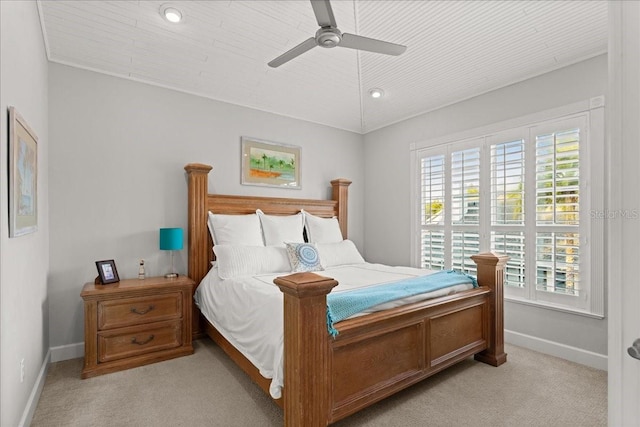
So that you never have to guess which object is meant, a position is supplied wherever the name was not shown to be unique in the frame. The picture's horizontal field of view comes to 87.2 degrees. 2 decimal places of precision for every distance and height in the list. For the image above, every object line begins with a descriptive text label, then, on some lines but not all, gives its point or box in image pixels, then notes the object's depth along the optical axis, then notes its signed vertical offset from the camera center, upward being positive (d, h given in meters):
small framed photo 3.02 -0.55
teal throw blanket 2.02 -0.57
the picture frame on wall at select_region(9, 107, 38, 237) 1.70 +0.20
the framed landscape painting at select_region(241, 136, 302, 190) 4.13 +0.61
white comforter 2.06 -0.71
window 2.96 +0.05
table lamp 3.29 -0.27
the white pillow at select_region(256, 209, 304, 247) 3.82 -0.20
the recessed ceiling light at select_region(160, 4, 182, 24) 2.36 +1.43
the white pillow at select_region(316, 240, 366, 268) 3.85 -0.50
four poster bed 1.78 -0.87
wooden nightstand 2.72 -0.96
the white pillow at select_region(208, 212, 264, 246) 3.54 -0.20
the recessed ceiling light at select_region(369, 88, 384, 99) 3.79 +1.36
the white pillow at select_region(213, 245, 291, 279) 3.13 -0.48
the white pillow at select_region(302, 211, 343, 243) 4.20 -0.23
